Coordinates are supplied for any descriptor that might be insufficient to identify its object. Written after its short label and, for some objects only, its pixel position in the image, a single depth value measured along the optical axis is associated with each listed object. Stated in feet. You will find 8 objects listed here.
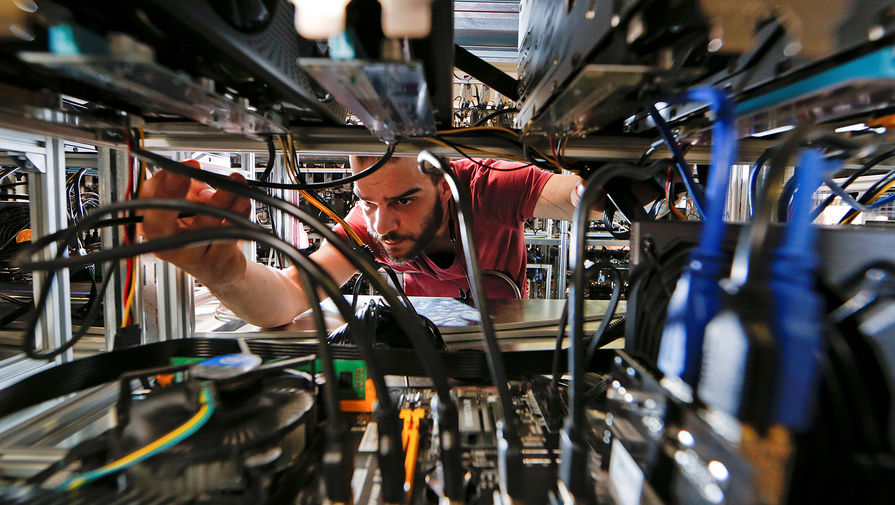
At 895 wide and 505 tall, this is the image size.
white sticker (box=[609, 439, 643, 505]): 0.86
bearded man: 2.99
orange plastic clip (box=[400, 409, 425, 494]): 1.03
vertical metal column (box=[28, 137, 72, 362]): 2.16
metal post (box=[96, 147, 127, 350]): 1.94
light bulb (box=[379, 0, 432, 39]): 0.94
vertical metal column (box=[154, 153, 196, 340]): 2.14
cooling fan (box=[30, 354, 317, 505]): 0.83
